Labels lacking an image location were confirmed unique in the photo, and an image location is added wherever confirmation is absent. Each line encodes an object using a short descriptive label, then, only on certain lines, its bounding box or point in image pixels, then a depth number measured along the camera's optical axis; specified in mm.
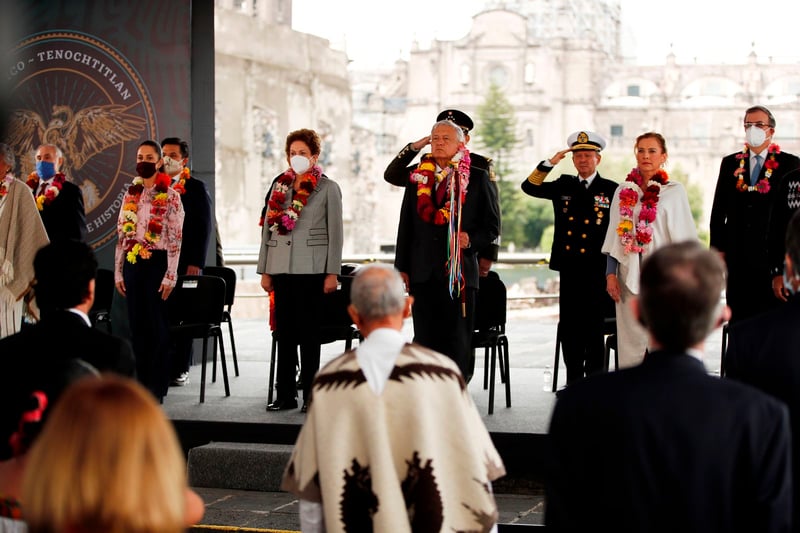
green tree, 69688
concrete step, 6172
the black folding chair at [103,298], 7992
